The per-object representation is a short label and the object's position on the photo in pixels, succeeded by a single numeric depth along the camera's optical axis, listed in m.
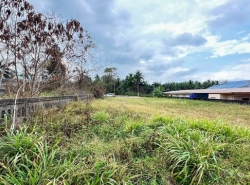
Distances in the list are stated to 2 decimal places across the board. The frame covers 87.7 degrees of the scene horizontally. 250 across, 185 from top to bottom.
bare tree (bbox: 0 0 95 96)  3.45
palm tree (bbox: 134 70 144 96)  36.84
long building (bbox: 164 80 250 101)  15.44
